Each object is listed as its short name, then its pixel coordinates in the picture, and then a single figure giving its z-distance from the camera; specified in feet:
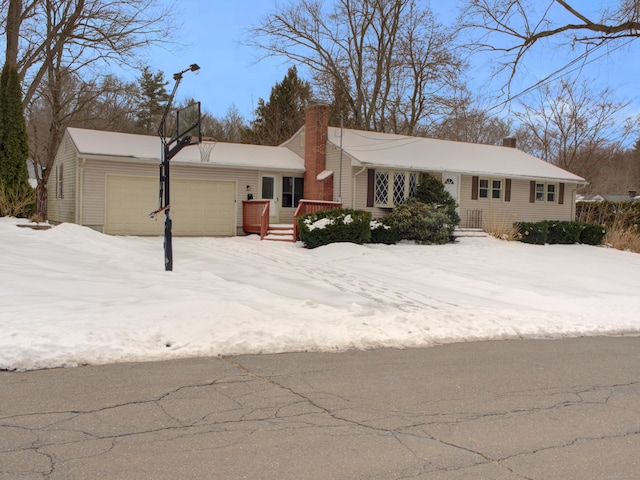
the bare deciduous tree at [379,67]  111.14
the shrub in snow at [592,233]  77.51
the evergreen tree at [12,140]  64.90
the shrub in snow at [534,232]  73.67
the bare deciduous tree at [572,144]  131.34
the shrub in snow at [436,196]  72.23
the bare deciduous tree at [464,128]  113.19
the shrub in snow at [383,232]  64.64
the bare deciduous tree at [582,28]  54.54
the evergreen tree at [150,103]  144.77
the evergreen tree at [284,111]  132.98
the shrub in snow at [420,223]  66.54
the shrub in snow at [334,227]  59.82
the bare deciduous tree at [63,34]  85.76
